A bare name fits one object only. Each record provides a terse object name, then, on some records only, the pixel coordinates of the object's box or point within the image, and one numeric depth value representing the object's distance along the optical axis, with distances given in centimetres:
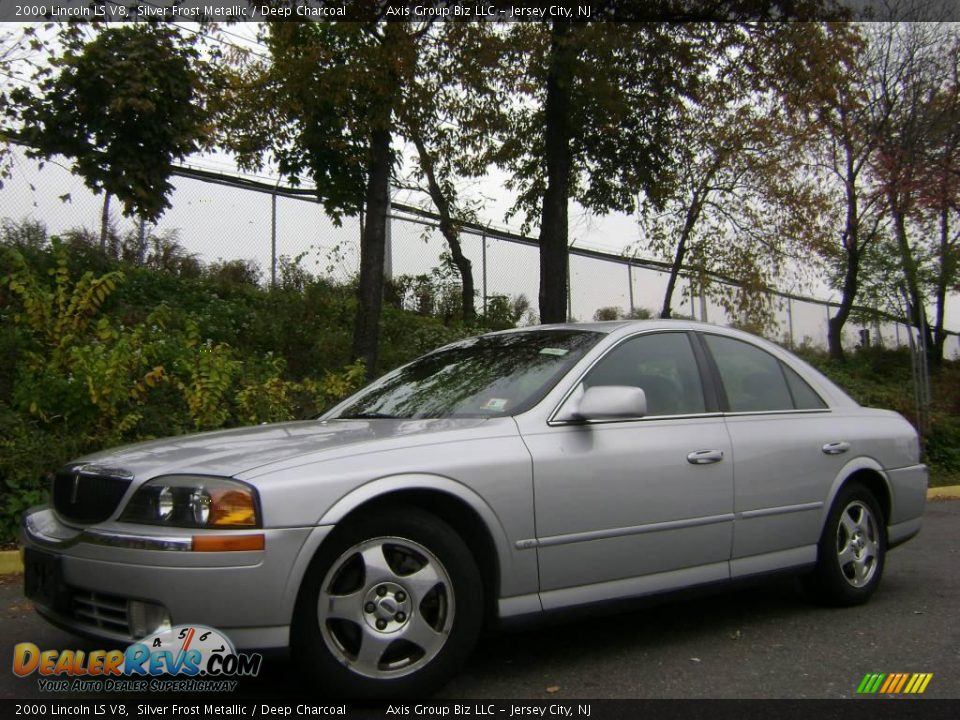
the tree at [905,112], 1891
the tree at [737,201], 1383
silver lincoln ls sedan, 306
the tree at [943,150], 1850
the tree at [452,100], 996
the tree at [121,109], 958
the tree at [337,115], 984
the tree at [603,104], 1002
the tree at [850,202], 1823
